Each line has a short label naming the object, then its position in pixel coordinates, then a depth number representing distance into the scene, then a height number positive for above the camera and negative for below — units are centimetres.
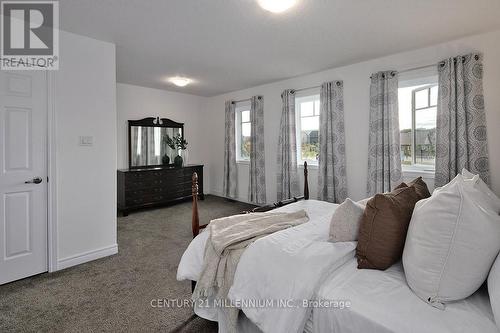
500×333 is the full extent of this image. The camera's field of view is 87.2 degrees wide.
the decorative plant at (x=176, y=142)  567 +55
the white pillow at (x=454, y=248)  106 -34
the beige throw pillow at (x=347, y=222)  152 -33
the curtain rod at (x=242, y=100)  541 +139
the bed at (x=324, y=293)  100 -57
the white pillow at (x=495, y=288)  92 -46
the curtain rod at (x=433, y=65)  283 +121
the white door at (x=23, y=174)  238 -6
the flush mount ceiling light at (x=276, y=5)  205 +128
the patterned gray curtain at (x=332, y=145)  394 +32
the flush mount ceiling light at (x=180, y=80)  443 +148
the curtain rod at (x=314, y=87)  393 +128
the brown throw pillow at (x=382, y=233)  133 -34
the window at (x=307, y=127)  452 +69
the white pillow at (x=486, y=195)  129 -15
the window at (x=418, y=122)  332 +57
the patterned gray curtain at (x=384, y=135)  340 +41
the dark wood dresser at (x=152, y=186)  468 -37
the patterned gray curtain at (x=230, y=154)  569 +27
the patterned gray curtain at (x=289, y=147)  454 +33
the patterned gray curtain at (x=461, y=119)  283 +52
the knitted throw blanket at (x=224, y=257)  155 -55
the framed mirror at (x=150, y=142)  523 +52
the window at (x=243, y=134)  577 +73
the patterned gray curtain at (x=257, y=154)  511 +25
